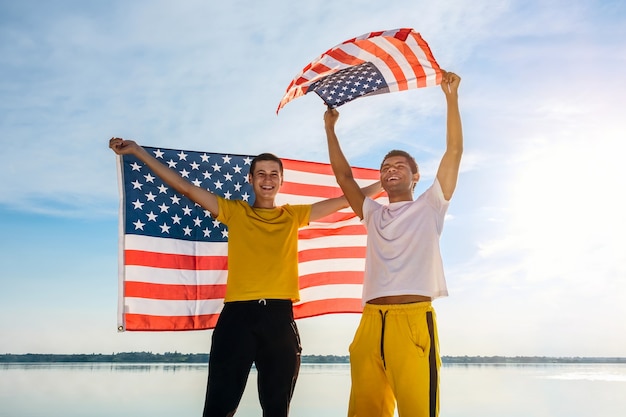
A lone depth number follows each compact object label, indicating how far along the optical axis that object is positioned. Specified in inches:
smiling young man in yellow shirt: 169.2
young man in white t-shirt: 150.7
